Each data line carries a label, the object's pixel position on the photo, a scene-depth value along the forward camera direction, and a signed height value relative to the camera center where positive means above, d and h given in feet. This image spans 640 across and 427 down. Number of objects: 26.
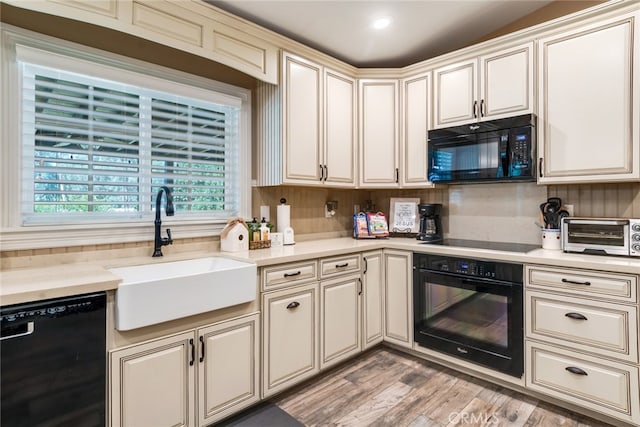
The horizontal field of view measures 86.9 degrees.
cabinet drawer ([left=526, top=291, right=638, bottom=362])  5.87 -2.03
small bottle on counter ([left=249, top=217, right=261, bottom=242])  8.12 -0.43
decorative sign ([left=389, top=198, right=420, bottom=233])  10.44 -0.05
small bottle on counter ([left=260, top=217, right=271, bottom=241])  8.23 -0.44
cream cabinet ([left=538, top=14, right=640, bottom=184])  6.57 +2.28
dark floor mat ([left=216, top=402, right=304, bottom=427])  6.23 -3.86
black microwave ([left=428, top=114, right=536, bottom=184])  7.55 +1.53
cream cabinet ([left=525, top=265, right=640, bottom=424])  5.86 -2.30
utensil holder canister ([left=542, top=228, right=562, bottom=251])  7.66 -0.56
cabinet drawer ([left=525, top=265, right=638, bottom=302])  5.86 -1.25
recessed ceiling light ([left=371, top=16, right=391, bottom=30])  8.21 +4.74
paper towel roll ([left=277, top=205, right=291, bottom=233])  8.94 -0.07
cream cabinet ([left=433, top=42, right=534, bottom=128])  7.72 +3.12
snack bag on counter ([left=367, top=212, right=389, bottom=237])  10.02 -0.32
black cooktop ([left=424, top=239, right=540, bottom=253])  7.67 -0.76
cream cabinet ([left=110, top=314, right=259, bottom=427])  4.93 -2.64
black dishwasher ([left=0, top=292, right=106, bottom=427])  4.08 -1.91
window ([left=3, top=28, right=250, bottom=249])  5.78 +1.47
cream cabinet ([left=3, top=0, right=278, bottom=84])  5.41 +3.46
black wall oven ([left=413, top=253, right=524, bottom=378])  7.06 -2.16
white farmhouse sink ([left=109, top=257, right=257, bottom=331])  4.81 -1.21
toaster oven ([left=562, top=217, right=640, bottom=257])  6.52 -0.43
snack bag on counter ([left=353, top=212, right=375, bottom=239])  9.95 -0.38
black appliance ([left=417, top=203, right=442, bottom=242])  9.54 -0.22
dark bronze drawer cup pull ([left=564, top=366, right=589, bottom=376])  6.27 -2.92
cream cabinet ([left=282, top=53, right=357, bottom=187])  8.25 +2.38
